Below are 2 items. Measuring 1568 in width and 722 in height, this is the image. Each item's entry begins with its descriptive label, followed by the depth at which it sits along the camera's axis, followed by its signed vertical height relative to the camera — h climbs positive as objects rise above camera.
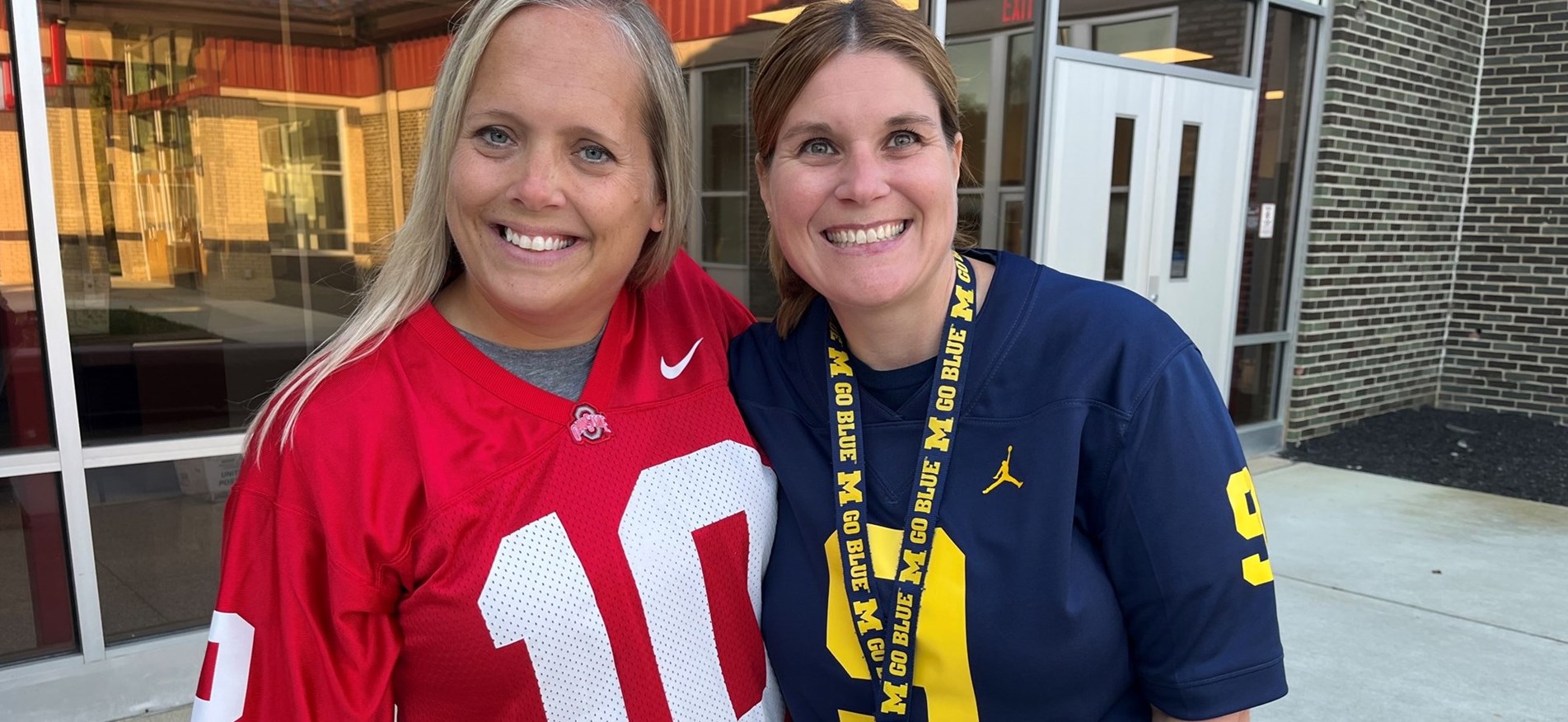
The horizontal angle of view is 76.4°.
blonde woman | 1.35 -0.39
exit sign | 5.80 +1.17
